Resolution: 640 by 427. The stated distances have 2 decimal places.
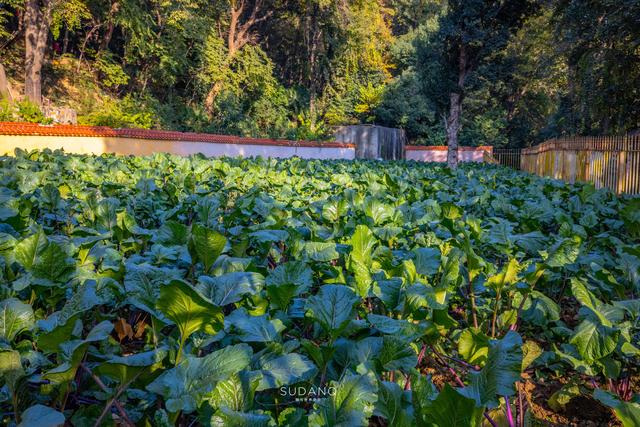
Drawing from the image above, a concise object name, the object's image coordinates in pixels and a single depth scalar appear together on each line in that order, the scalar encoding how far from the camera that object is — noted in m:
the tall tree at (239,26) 29.94
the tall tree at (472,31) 19.61
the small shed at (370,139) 30.97
